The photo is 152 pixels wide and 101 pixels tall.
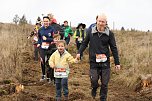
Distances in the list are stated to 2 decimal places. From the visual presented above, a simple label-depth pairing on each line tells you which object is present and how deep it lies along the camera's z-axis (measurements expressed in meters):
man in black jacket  7.55
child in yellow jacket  8.16
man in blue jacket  10.45
